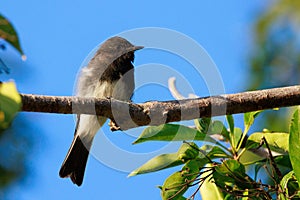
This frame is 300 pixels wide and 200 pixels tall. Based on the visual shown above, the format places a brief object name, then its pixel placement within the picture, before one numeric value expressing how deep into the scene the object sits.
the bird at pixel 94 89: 7.65
